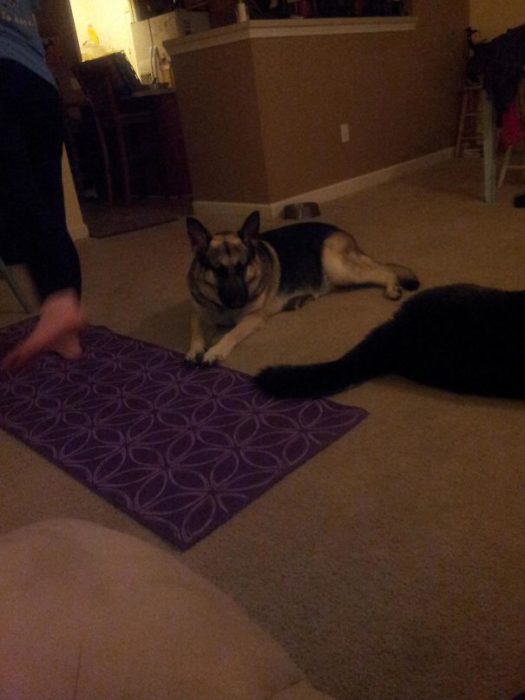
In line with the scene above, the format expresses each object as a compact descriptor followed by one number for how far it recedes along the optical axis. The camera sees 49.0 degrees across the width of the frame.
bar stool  5.07
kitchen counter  3.58
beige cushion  0.36
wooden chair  4.99
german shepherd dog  2.01
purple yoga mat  1.23
